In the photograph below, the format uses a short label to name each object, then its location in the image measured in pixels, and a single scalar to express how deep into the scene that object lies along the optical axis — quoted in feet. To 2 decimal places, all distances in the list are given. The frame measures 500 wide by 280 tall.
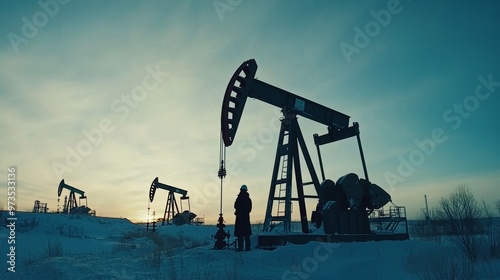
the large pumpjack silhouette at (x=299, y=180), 30.94
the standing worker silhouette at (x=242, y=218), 26.07
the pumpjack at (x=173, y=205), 113.00
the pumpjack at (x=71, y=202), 136.56
